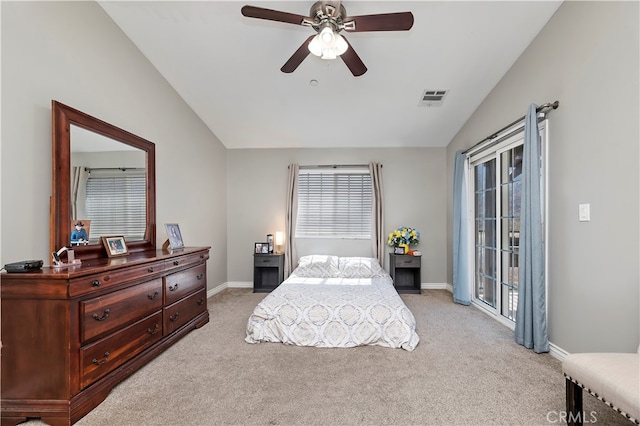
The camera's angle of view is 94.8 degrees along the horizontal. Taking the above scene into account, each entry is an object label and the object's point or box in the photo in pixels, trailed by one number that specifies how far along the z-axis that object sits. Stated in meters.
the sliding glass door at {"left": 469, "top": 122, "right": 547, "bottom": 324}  3.29
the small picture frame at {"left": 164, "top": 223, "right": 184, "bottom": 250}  3.33
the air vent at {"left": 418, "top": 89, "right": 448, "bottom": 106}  3.70
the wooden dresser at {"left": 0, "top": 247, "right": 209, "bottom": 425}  1.76
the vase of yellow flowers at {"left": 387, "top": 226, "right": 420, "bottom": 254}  4.88
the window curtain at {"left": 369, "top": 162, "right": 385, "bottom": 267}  5.03
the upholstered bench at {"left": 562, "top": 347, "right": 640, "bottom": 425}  1.31
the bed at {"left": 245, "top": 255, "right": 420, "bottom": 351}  2.83
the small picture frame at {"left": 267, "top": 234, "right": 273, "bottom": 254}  5.04
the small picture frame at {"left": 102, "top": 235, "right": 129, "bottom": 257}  2.61
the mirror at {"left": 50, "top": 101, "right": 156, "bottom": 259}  2.24
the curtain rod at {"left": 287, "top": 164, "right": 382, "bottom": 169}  5.20
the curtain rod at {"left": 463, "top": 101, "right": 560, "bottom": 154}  2.59
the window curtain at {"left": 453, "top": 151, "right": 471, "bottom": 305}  4.25
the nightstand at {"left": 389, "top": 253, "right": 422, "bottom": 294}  4.75
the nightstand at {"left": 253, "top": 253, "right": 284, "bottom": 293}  4.91
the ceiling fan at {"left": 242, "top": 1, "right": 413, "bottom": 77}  2.02
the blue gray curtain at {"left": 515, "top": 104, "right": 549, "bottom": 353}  2.62
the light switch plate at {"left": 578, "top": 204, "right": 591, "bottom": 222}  2.26
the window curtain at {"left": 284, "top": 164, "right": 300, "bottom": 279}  5.07
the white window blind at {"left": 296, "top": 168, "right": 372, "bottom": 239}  5.25
